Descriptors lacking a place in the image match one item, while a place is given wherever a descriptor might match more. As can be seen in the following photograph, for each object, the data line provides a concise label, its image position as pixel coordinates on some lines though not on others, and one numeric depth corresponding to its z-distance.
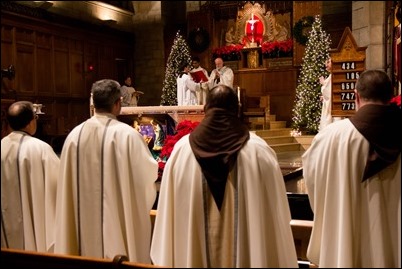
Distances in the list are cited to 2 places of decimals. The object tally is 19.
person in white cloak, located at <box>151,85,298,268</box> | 2.61
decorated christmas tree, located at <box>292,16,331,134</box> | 11.61
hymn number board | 7.69
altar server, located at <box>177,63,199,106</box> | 10.36
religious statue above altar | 13.89
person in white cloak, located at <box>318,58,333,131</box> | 9.54
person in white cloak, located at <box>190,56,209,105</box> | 10.32
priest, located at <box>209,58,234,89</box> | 11.08
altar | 6.93
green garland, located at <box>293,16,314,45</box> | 12.91
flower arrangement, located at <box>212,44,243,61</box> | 14.32
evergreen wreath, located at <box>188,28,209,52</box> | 14.62
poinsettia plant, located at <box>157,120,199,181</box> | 4.69
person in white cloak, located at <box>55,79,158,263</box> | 3.12
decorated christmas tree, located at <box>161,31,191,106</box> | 14.00
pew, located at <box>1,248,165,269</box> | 2.58
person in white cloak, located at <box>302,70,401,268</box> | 2.54
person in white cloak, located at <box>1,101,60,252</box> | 3.36
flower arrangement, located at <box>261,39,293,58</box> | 13.64
